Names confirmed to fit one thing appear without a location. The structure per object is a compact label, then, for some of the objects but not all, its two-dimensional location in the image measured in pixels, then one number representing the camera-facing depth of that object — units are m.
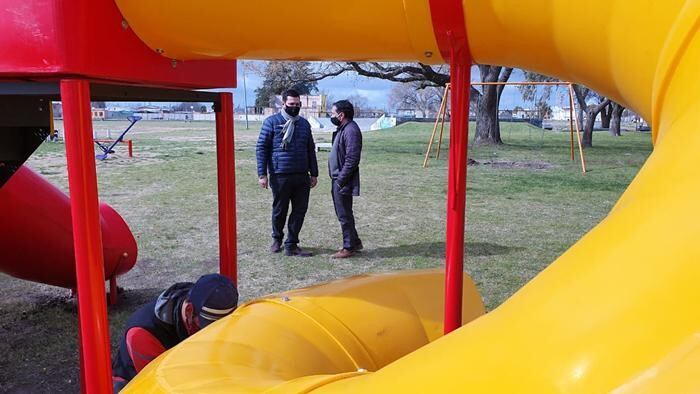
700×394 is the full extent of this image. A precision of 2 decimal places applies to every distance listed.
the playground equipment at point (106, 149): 15.04
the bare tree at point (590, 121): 22.84
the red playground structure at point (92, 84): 1.72
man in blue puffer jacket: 6.27
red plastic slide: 4.24
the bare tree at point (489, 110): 21.14
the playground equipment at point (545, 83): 12.52
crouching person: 2.66
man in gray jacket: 6.32
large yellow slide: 0.78
